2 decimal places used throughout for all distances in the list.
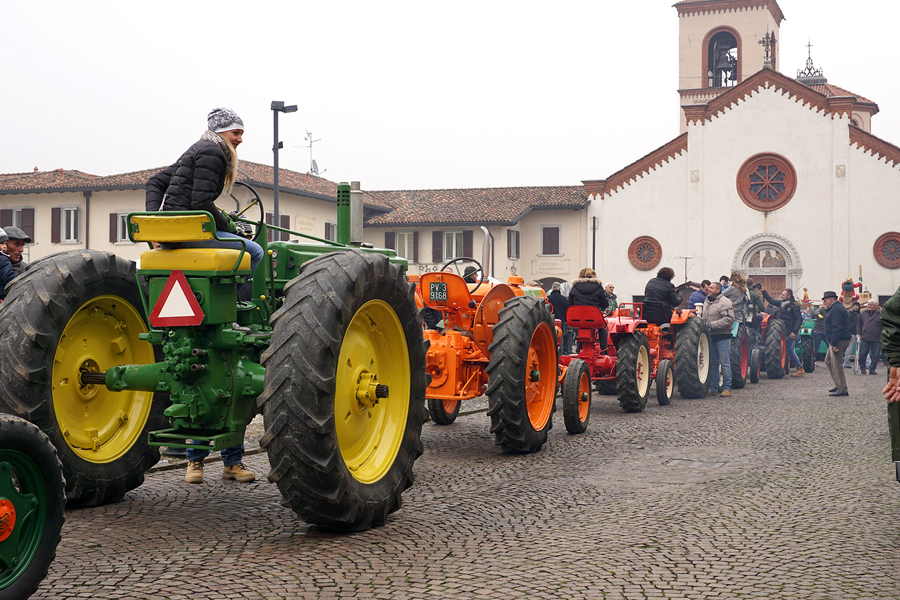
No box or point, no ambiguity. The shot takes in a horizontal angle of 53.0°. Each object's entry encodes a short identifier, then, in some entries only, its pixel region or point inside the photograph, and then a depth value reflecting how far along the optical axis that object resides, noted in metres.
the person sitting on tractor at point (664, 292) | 13.09
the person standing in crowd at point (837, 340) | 14.16
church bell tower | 47.03
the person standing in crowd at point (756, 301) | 17.66
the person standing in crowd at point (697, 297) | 17.00
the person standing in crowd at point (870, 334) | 18.92
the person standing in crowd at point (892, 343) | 4.80
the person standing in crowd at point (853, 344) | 16.73
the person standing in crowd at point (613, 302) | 14.67
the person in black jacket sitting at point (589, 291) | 11.50
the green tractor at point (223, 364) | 4.54
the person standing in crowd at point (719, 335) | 14.34
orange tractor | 7.74
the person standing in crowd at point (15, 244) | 7.80
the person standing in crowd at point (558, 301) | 14.98
